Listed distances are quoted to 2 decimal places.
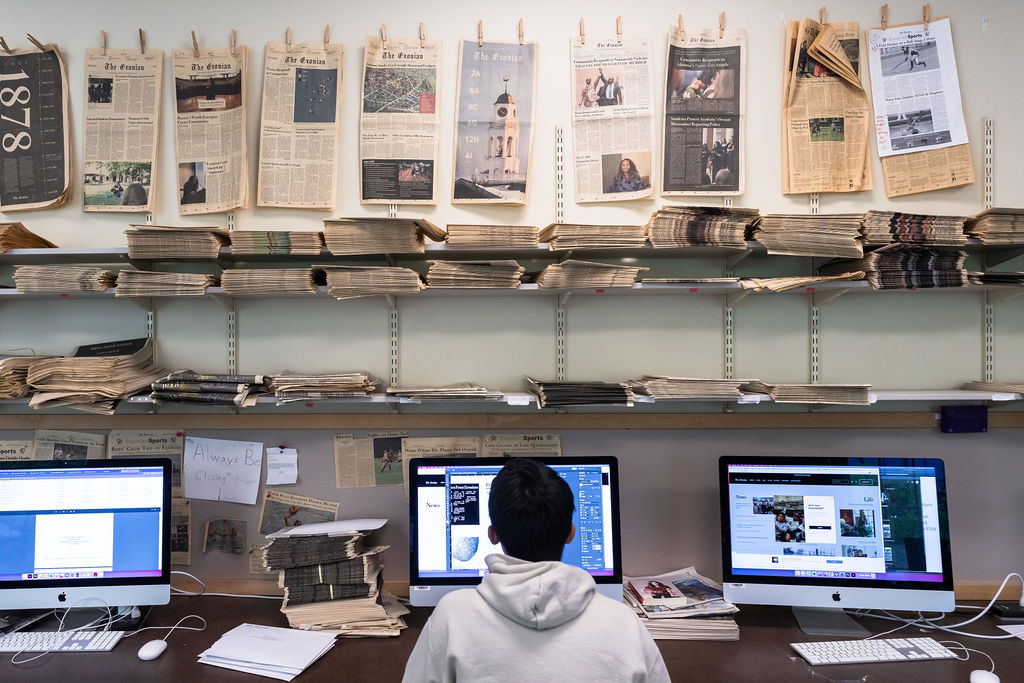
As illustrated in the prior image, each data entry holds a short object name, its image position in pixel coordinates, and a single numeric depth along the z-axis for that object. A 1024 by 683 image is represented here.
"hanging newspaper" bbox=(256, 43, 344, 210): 1.95
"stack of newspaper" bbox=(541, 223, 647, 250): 1.71
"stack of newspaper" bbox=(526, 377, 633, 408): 1.75
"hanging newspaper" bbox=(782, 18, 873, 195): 1.92
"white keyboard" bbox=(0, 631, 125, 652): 1.53
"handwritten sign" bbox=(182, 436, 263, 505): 1.95
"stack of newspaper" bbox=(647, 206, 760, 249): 1.70
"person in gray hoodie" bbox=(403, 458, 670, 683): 1.01
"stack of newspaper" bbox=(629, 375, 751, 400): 1.73
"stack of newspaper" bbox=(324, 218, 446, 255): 1.71
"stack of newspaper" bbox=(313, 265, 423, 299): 1.74
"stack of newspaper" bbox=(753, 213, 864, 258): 1.71
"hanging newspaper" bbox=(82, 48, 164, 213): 1.97
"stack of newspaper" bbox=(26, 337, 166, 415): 1.73
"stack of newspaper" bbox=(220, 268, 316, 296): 1.75
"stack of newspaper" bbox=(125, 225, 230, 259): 1.74
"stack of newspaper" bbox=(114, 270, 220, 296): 1.77
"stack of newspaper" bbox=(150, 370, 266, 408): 1.74
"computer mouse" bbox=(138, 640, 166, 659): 1.50
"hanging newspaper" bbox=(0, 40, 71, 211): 1.97
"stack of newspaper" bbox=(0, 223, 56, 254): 1.75
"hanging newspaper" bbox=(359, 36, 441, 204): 1.95
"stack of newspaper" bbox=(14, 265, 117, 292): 1.76
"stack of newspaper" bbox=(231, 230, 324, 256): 1.74
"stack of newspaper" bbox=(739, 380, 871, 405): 1.73
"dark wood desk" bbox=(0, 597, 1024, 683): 1.43
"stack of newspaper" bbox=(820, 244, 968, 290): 1.72
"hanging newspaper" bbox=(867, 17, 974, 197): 1.92
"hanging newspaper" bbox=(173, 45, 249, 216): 1.96
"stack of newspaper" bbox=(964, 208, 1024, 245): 1.72
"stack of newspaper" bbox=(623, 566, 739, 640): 1.61
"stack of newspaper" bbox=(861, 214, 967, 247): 1.73
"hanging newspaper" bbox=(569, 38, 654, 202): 1.94
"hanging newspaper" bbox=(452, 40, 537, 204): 1.94
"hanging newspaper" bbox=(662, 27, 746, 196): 1.93
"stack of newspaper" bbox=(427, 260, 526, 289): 1.72
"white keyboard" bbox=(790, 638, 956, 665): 1.49
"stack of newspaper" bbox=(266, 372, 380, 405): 1.75
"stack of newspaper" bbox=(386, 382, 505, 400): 1.74
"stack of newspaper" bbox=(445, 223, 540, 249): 1.71
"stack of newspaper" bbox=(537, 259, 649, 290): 1.70
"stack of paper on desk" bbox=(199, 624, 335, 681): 1.46
